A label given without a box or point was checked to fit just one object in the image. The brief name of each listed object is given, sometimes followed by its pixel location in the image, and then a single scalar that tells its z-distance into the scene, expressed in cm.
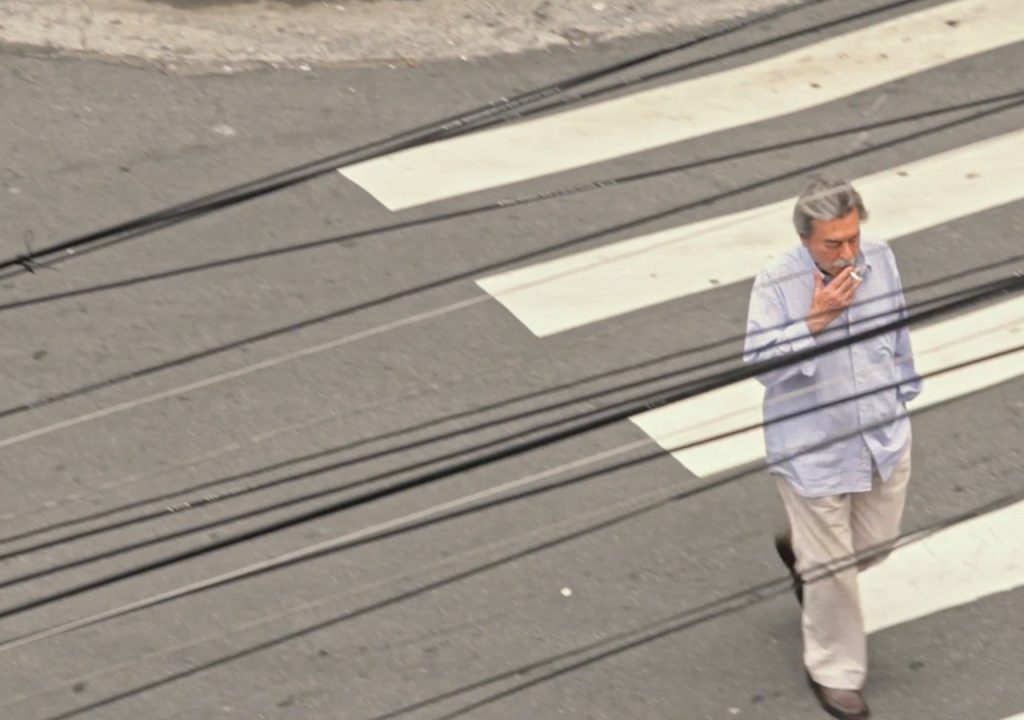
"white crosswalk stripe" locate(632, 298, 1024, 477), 1639
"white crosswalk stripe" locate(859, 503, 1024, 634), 1509
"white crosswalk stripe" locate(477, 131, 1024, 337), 1816
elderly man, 1320
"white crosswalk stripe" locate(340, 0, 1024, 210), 1981
